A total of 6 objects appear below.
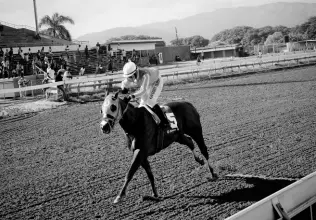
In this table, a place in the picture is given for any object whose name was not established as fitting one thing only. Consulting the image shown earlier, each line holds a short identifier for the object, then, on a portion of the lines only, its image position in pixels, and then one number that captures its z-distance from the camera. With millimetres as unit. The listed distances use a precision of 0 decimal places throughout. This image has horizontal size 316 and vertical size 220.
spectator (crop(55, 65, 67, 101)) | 20531
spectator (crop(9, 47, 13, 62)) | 28728
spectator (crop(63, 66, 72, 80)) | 21428
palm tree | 52812
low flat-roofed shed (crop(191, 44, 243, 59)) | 62656
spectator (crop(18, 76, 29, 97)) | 23366
